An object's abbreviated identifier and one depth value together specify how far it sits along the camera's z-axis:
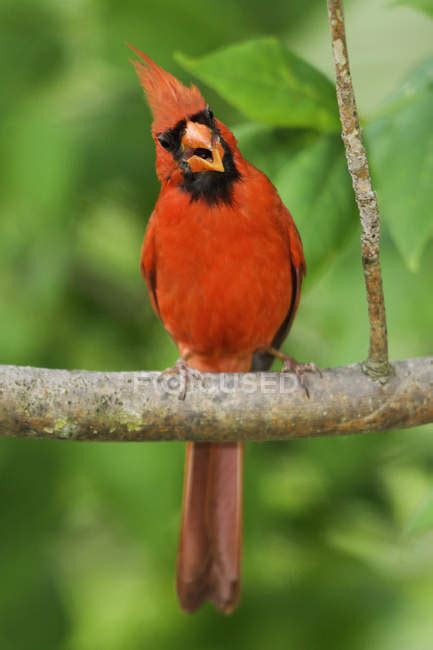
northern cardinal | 5.43
